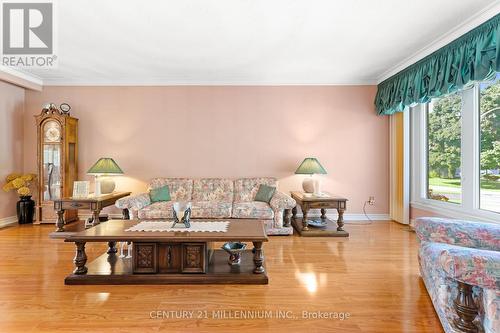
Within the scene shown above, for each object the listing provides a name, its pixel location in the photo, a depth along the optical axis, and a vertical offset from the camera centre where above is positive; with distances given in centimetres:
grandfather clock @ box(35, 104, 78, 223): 499 +11
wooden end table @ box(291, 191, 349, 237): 440 -66
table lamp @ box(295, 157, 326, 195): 483 -8
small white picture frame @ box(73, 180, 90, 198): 462 -38
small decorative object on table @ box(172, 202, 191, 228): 305 -55
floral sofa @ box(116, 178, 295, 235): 441 -60
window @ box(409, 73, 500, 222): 341 +16
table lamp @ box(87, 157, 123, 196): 480 -11
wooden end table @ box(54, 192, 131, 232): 438 -61
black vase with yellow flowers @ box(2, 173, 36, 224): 495 -42
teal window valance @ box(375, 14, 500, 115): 288 +116
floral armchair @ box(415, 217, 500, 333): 154 -65
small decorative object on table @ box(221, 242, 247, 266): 297 -88
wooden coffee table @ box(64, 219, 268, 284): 268 -91
